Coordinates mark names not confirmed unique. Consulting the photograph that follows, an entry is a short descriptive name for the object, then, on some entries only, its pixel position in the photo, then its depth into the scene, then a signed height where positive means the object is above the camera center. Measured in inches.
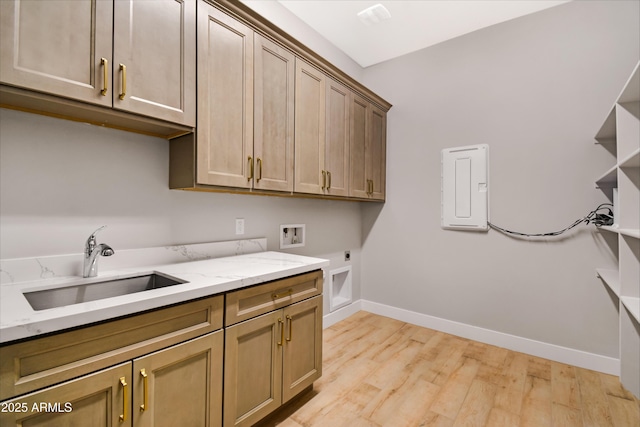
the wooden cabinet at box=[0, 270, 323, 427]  35.7 -23.5
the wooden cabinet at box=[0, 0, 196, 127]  42.2 +26.2
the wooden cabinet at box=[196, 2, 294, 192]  63.5 +25.5
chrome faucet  54.8 -7.6
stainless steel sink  49.4 -14.5
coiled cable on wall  86.1 -1.1
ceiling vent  98.7 +68.6
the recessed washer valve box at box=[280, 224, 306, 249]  101.0 -7.8
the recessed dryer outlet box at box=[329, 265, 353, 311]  129.2 -32.8
